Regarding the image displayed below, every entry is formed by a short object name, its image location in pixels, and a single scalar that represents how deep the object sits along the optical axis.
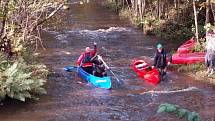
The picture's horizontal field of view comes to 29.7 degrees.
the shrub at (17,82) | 12.63
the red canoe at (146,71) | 16.61
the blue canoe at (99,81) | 15.79
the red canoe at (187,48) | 20.30
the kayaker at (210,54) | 16.20
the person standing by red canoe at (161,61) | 16.88
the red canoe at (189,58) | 18.45
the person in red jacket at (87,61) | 17.25
